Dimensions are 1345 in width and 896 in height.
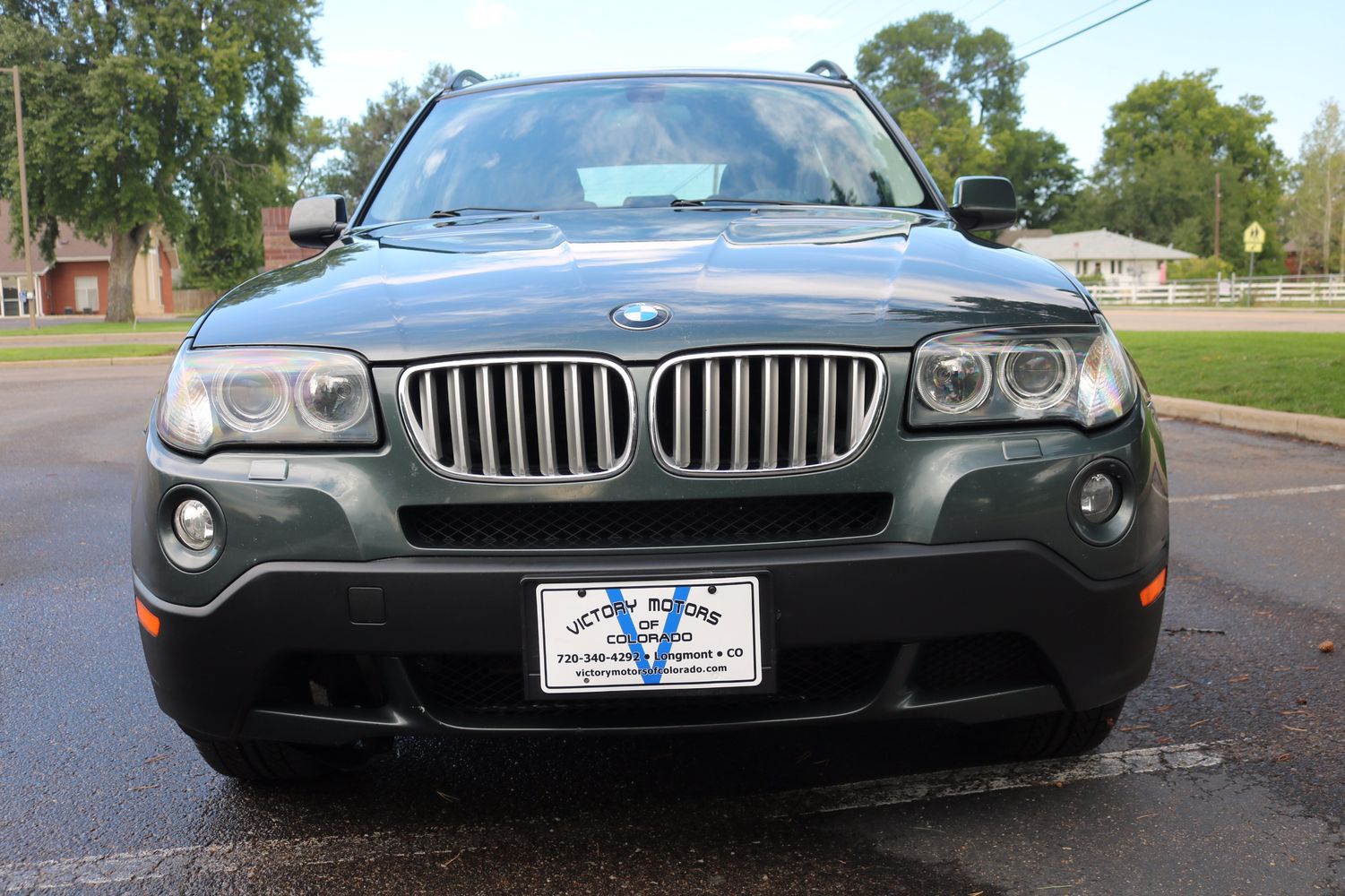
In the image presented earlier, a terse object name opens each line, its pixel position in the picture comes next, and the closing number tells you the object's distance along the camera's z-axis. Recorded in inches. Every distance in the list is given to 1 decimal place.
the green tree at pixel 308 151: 2770.7
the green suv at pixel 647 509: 81.0
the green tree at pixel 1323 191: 2807.6
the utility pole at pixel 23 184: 1288.1
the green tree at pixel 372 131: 2945.4
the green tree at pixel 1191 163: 3366.1
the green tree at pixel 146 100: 1373.0
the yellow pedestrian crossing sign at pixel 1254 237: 1726.1
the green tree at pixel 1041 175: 3875.5
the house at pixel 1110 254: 3444.9
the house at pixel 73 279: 2397.9
